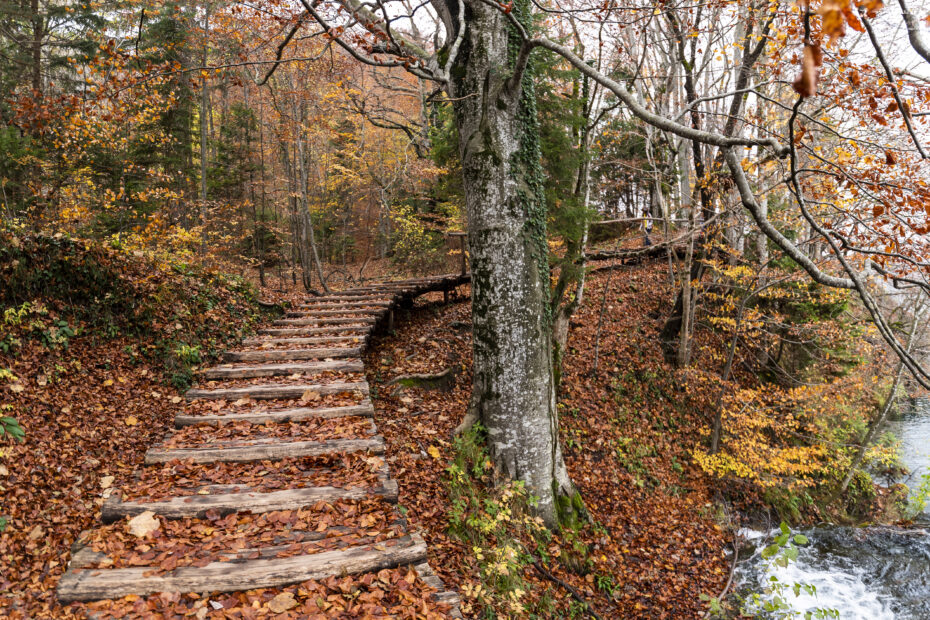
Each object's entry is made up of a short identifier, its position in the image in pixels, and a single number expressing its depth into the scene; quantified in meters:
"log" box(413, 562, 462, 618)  2.97
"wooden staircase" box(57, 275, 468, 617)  2.90
